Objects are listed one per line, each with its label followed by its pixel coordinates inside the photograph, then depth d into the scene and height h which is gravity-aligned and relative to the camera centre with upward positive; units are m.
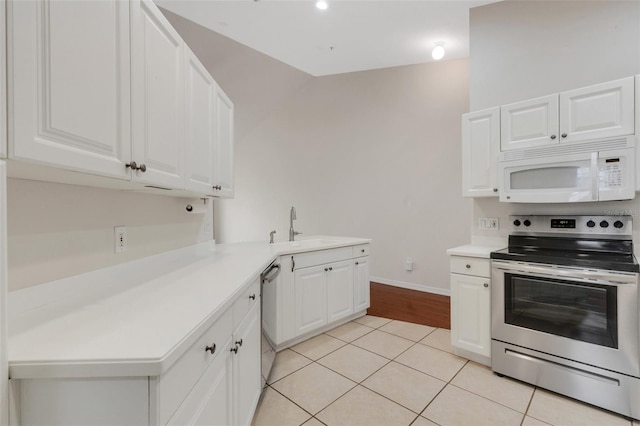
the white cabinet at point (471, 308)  2.30 -0.76
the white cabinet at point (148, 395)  0.73 -0.48
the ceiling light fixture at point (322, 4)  2.73 +1.88
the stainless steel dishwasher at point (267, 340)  1.89 -0.83
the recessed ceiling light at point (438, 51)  3.44 +1.81
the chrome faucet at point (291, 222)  3.26 -0.13
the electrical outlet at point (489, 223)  2.69 -0.11
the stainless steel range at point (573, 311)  1.76 -0.65
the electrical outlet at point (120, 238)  1.46 -0.13
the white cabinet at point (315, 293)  2.53 -0.75
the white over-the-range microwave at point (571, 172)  1.96 +0.27
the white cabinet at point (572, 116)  1.99 +0.67
